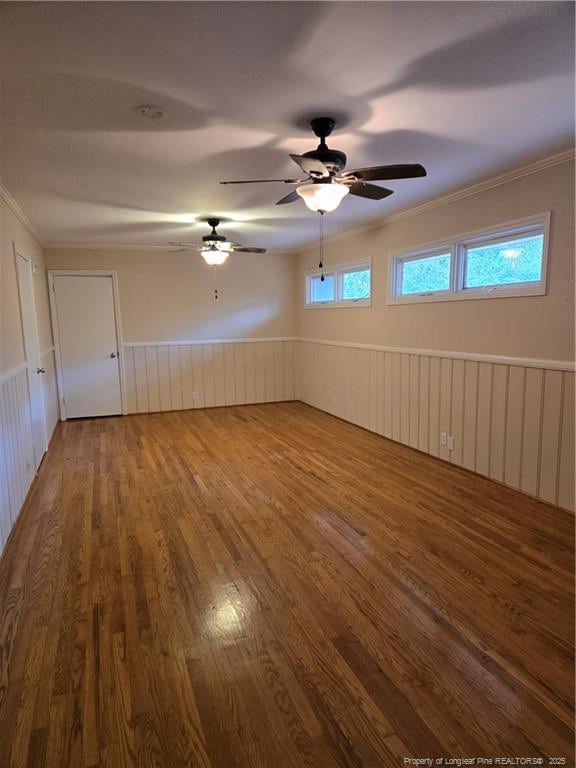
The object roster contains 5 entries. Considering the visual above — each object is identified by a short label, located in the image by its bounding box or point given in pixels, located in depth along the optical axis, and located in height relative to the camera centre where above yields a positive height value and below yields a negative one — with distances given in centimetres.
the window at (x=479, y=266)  325 +47
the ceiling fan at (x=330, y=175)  222 +78
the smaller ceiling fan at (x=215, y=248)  472 +84
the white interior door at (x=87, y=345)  615 -23
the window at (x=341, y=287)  539 +49
